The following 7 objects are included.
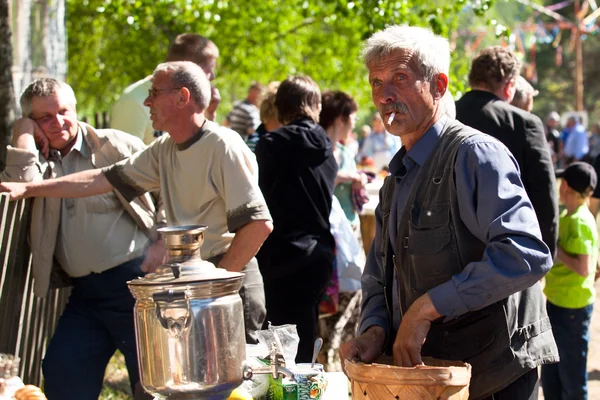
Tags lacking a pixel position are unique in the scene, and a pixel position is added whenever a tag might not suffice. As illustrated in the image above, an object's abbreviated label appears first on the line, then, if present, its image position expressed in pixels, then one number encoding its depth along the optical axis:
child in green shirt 8.56
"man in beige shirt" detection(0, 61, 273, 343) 6.06
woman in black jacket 8.35
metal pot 3.89
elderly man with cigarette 4.01
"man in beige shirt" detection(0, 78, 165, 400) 6.91
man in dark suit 8.02
